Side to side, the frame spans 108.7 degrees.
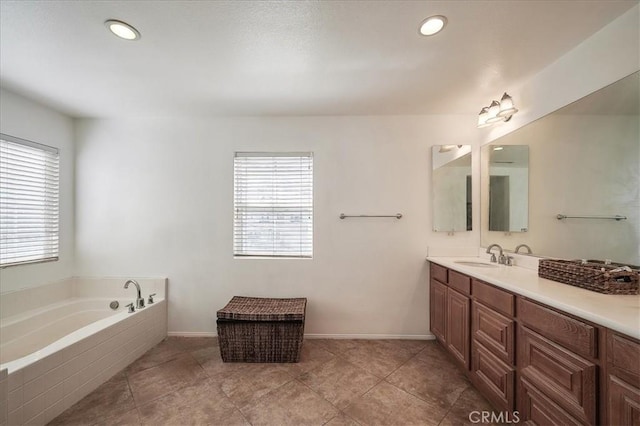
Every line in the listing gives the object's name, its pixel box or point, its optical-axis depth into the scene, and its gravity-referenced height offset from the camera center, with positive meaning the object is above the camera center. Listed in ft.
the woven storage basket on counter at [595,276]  3.91 -1.12
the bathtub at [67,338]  4.50 -3.35
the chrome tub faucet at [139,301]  7.35 -2.82
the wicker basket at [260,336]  6.67 -3.56
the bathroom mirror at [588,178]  4.18 +0.79
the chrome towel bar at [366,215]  8.10 -0.03
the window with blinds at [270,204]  8.40 +0.35
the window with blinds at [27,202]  6.66 +0.35
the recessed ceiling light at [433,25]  4.15 +3.54
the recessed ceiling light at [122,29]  4.25 +3.52
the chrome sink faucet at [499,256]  6.70 -1.25
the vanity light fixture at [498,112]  6.26 +2.91
